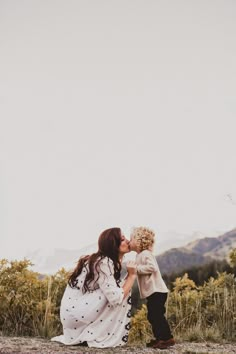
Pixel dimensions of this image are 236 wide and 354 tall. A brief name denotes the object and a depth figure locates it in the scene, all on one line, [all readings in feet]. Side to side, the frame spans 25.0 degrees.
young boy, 12.13
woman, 12.08
